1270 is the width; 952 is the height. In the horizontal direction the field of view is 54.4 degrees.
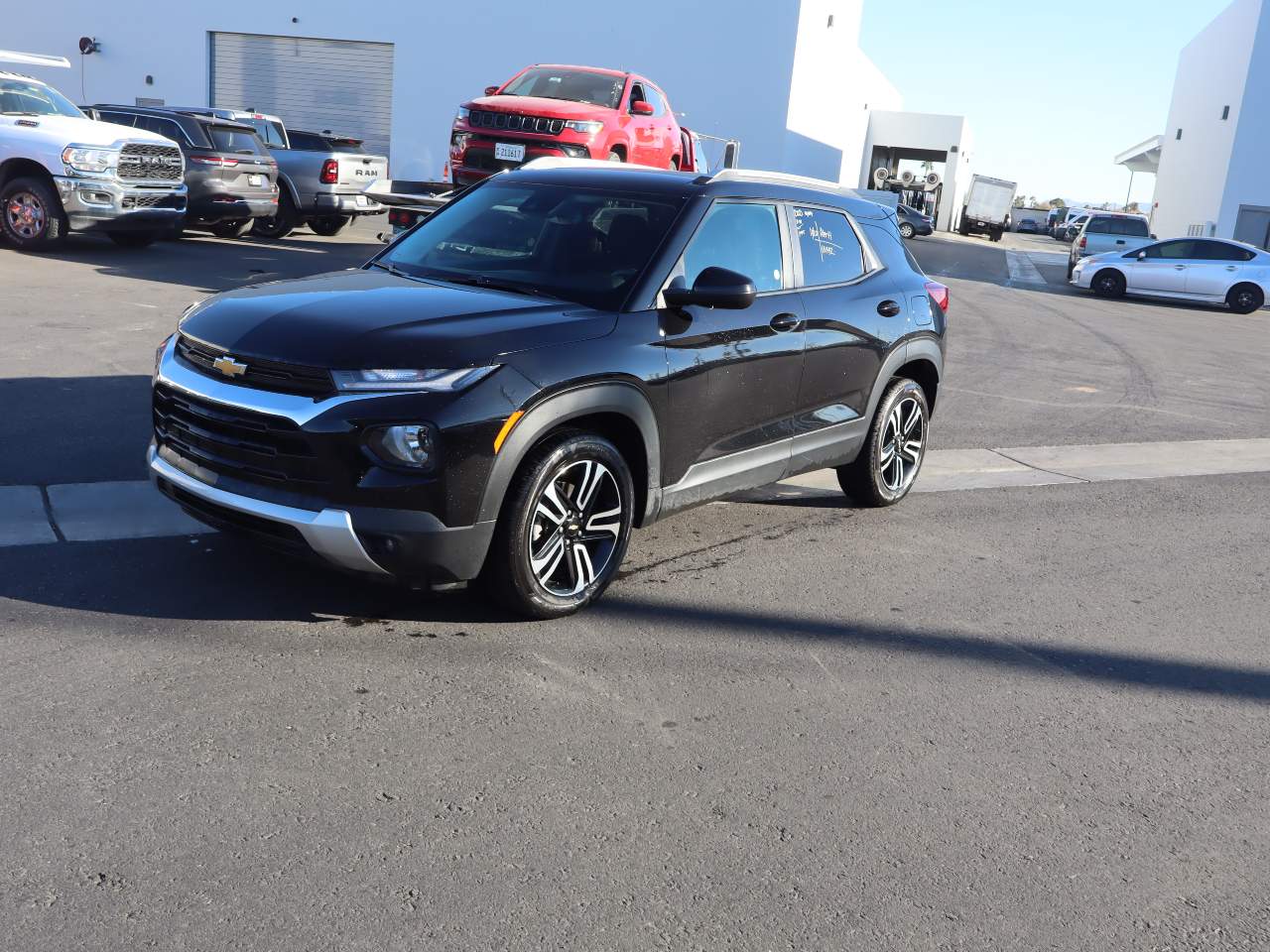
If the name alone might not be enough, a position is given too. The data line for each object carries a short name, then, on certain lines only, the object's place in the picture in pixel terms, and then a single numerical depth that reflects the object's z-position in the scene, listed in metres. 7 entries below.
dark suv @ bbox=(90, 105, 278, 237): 16.91
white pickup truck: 14.56
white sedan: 25.06
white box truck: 60.78
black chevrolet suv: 4.42
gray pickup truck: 19.06
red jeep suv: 15.67
